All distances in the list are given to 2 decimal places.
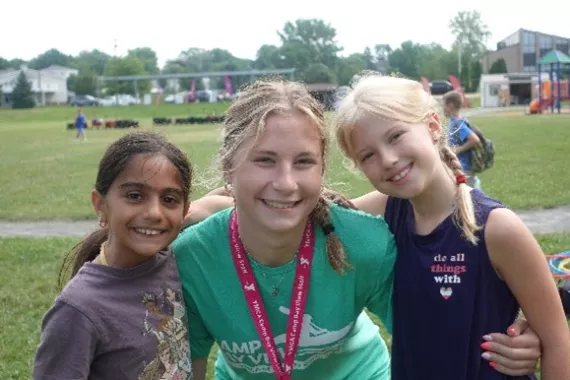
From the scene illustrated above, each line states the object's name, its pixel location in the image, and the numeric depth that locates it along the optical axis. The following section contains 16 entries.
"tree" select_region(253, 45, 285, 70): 112.75
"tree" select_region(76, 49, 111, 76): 149.88
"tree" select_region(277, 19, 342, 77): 113.94
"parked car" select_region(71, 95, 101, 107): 99.39
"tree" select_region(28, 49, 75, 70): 161.12
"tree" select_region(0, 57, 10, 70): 145.68
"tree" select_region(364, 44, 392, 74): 112.43
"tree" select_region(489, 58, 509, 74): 86.19
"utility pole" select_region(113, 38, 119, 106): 103.10
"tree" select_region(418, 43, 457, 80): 96.50
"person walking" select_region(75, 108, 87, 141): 36.84
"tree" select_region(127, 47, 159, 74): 144.38
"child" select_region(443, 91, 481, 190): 9.87
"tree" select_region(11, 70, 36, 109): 93.88
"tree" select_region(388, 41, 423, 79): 108.56
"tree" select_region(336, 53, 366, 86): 103.81
